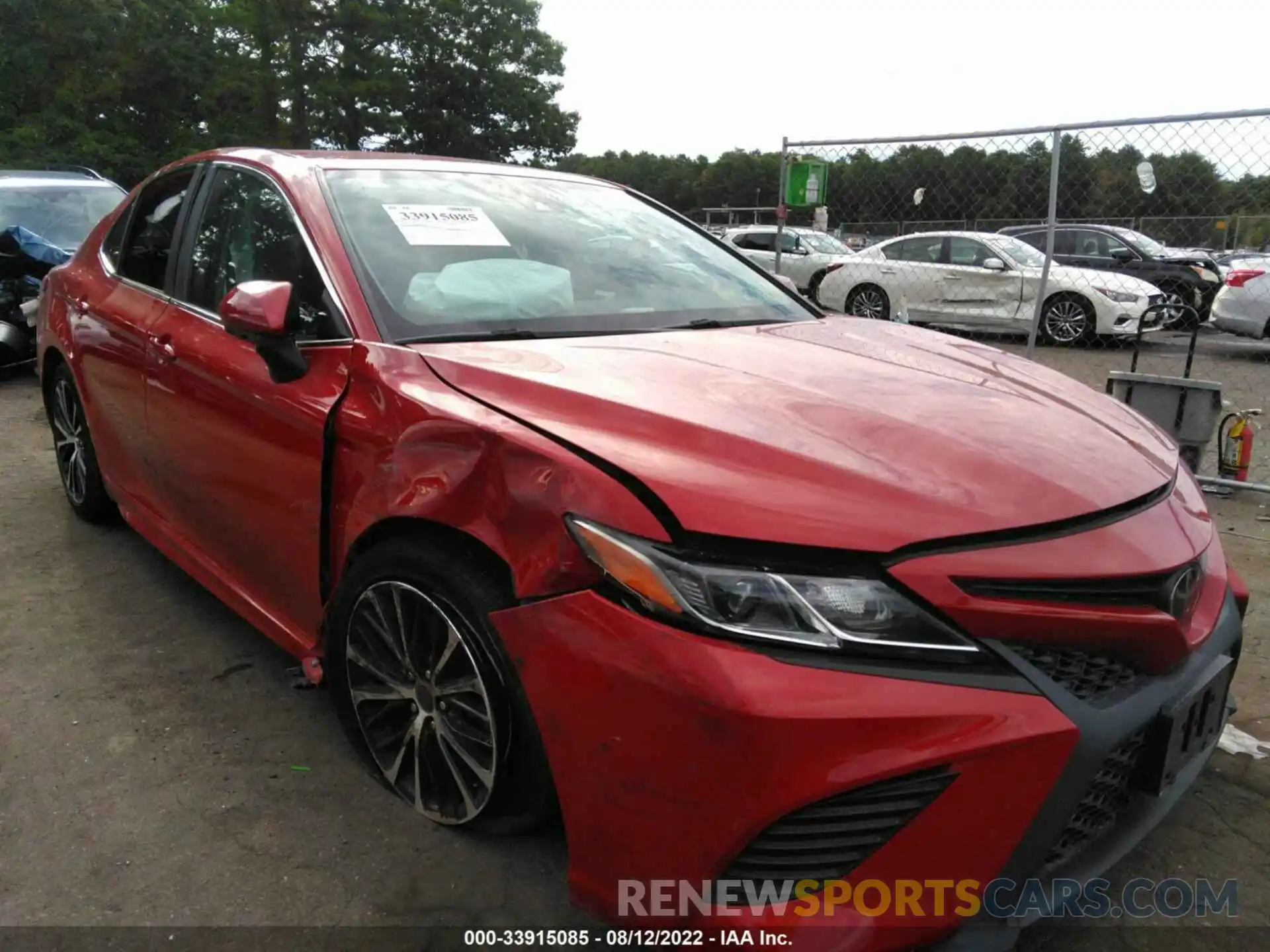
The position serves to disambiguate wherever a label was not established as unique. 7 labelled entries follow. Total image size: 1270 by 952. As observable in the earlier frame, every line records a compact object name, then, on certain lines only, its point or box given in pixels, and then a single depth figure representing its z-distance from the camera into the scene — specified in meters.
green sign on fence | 7.55
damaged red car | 1.42
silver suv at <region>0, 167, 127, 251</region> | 8.05
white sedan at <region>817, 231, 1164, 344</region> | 11.06
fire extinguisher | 5.25
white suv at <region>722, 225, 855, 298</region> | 12.80
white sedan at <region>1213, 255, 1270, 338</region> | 10.36
